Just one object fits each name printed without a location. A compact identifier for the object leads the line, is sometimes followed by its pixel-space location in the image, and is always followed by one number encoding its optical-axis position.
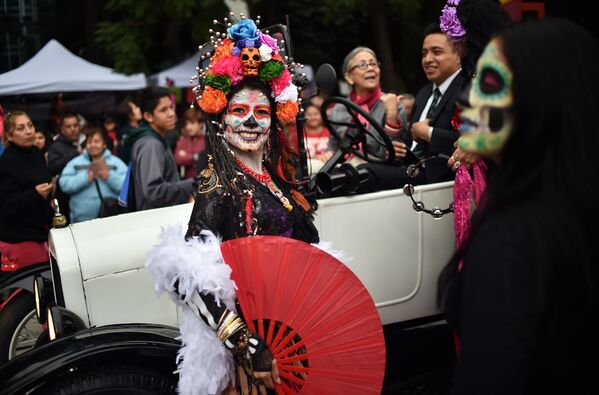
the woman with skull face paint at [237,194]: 2.40
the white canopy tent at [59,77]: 10.95
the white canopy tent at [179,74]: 12.75
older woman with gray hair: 4.15
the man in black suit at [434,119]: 3.81
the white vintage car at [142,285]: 2.81
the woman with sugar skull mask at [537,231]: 1.47
